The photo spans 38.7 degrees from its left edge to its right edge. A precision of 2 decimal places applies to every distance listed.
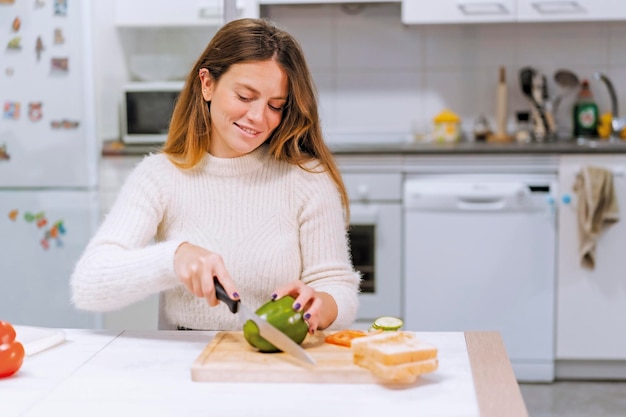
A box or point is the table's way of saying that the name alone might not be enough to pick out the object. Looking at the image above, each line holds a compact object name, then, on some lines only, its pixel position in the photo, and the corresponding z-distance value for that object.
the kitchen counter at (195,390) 1.11
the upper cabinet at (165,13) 2.99
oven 3.36
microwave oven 3.21
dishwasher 3.30
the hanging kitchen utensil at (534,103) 3.70
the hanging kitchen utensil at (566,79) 3.73
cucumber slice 1.44
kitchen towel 3.22
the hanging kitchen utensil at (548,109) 3.69
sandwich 1.17
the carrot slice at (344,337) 1.35
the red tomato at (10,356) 1.24
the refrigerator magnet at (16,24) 2.68
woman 1.60
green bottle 3.69
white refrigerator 2.71
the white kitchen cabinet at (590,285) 3.30
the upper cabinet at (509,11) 3.49
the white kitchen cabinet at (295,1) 3.60
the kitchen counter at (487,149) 3.27
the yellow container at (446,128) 3.76
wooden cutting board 1.21
